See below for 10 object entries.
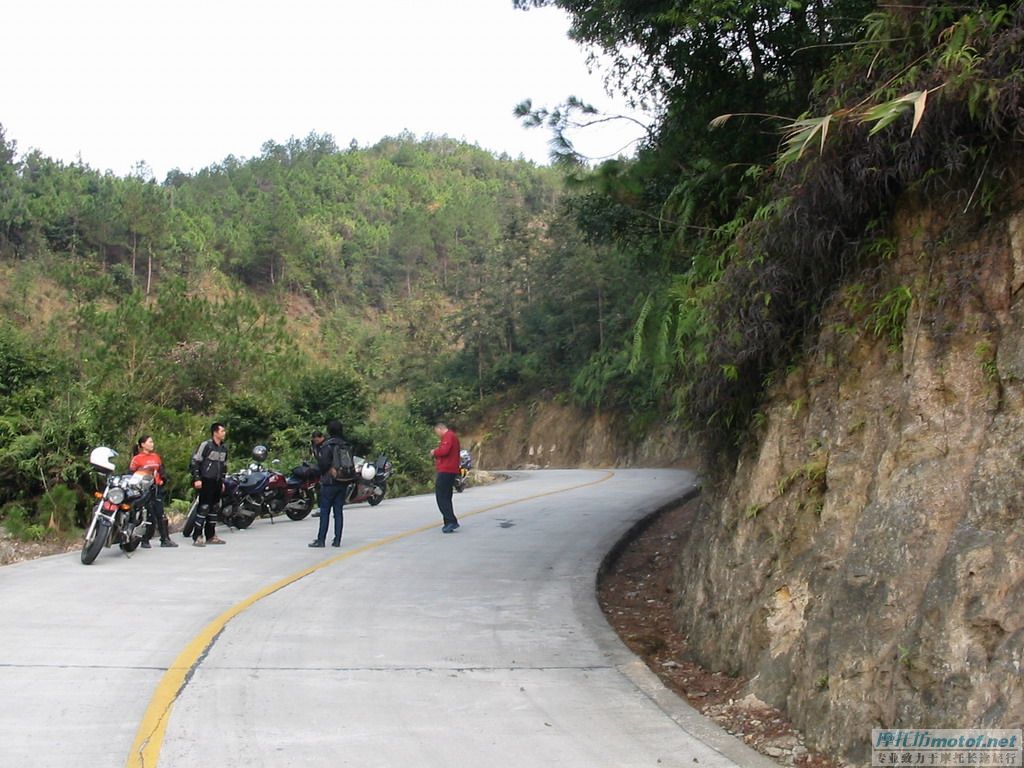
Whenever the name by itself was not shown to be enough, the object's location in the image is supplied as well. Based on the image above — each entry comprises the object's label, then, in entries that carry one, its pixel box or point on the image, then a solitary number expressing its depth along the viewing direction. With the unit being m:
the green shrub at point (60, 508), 16.16
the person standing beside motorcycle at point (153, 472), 13.21
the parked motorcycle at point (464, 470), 25.03
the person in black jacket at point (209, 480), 14.11
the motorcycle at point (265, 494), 16.09
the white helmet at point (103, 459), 12.92
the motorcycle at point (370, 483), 20.16
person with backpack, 13.98
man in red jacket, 15.67
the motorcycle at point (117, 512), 12.09
